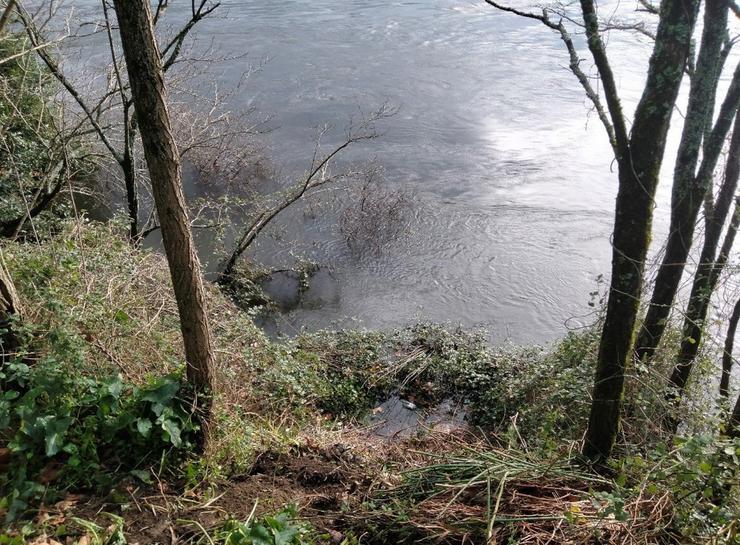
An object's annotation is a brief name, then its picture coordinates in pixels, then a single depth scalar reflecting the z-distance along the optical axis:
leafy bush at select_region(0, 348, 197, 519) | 3.72
